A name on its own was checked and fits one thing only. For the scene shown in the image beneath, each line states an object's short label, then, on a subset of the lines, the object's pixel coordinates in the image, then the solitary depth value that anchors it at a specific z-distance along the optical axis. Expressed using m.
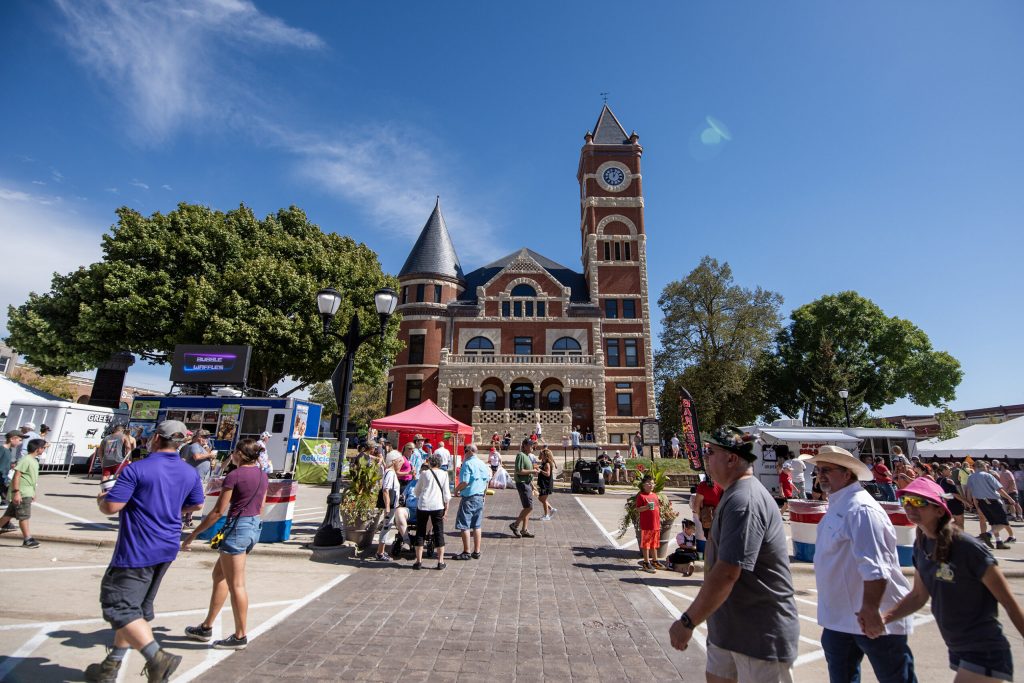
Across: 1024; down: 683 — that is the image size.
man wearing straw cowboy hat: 2.85
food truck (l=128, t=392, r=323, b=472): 19.27
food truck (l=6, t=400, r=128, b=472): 18.58
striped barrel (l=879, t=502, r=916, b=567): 7.69
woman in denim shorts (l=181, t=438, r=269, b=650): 4.34
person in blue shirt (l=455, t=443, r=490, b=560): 8.28
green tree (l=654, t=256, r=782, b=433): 36.53
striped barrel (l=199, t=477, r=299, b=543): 8.61
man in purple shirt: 3.44
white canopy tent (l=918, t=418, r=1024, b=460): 17.97
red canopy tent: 16.92
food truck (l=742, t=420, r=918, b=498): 18.28
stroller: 8.20
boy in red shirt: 7.92
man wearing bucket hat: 2.50
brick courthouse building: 34.96
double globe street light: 8.51
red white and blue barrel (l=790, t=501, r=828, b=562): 8.08
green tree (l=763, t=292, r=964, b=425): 38.50
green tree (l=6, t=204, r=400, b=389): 22.34
